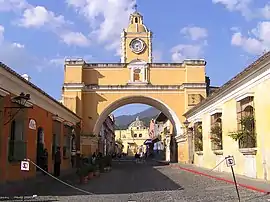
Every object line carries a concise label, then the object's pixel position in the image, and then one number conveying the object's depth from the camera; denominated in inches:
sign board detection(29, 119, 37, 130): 504.3
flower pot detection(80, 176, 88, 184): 494.2
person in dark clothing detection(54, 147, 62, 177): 574.7
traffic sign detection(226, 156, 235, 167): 291.3
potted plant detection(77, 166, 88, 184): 496.7
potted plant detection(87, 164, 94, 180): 548.2
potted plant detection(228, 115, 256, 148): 482.6
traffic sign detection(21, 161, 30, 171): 293.6
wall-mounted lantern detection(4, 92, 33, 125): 418.4
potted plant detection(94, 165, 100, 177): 627.2
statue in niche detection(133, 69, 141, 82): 1070.7
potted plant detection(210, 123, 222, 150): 651.9
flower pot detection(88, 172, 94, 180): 550.1
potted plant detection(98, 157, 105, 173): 727.4
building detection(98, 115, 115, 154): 1988.5
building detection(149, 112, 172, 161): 1413.6
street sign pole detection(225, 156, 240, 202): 291.3
